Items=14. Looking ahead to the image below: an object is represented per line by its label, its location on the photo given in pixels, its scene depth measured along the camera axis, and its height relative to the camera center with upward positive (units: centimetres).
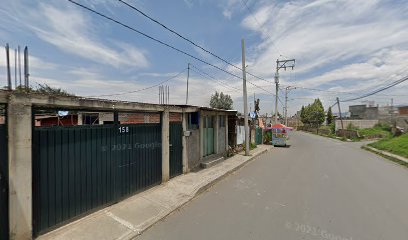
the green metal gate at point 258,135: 2197 -171
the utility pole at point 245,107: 1401 +71
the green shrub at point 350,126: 3920 -161
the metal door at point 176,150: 796 -112
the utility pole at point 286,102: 3799 +287
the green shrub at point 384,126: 3926 -163
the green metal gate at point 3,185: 357 -103
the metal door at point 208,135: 1114 -85
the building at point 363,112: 5753 +157
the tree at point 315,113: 5316 +111
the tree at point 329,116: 5831 +44
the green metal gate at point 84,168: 414 -108
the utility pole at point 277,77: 2581 +487
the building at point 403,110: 5323 +171
